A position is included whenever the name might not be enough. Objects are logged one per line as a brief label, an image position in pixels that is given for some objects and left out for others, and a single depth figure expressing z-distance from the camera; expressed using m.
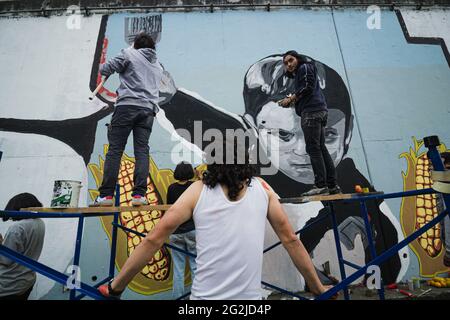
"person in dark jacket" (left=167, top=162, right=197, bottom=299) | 3.53
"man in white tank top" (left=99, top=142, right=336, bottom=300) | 1.36
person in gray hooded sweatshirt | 2.49
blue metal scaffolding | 1.64
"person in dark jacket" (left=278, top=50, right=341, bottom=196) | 2.87
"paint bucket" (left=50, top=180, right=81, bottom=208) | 2.27
